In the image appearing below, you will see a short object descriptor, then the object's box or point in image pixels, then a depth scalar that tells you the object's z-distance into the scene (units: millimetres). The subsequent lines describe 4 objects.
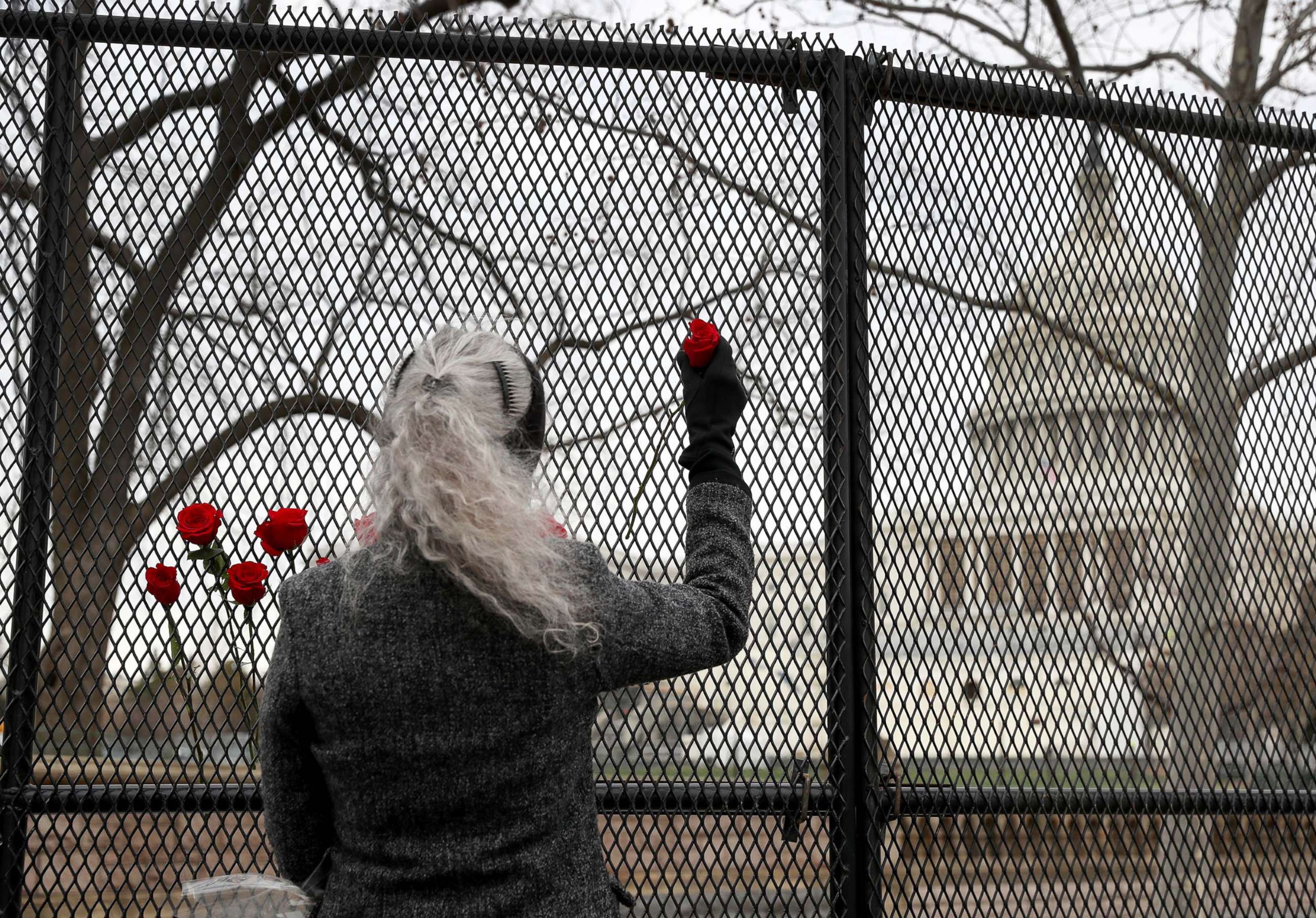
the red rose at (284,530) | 1761
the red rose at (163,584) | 1833
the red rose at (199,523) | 1745
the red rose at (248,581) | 1801
